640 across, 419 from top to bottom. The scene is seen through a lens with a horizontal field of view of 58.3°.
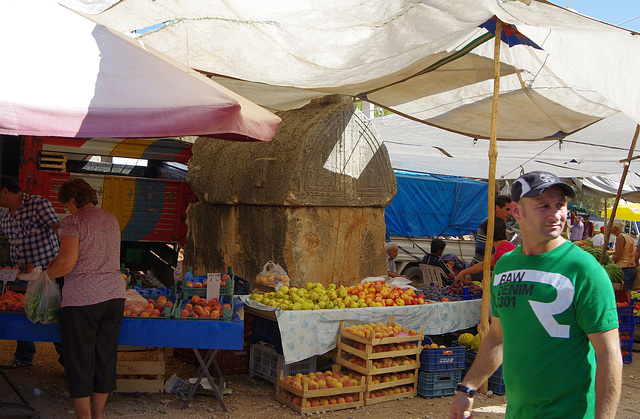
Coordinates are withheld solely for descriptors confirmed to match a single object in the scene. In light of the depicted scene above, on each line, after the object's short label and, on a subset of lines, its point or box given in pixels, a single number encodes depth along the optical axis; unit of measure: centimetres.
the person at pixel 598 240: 1723
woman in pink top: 398
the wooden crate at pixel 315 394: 491
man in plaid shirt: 556
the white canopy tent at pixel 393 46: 462
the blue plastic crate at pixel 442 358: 550
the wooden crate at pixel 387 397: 524
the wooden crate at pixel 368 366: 520
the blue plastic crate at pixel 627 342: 719
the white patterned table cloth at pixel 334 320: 514
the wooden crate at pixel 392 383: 522
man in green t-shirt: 209
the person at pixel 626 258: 984
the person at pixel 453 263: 1014
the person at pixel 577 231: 1797
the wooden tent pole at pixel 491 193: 510
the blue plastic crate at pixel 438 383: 549
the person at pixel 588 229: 2206
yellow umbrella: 2152
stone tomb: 641
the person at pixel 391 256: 1017
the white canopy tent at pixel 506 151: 912
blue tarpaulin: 1264
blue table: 459
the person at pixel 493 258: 530
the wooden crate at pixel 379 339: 514
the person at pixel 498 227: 617
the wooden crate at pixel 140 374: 516
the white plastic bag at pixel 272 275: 607
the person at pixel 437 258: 952
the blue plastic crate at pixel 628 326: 715
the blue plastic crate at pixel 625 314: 712
